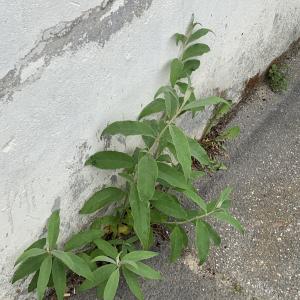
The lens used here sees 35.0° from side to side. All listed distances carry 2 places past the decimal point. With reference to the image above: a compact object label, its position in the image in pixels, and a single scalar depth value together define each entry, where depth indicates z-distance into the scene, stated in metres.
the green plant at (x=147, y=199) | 1.77
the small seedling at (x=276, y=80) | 3.42
